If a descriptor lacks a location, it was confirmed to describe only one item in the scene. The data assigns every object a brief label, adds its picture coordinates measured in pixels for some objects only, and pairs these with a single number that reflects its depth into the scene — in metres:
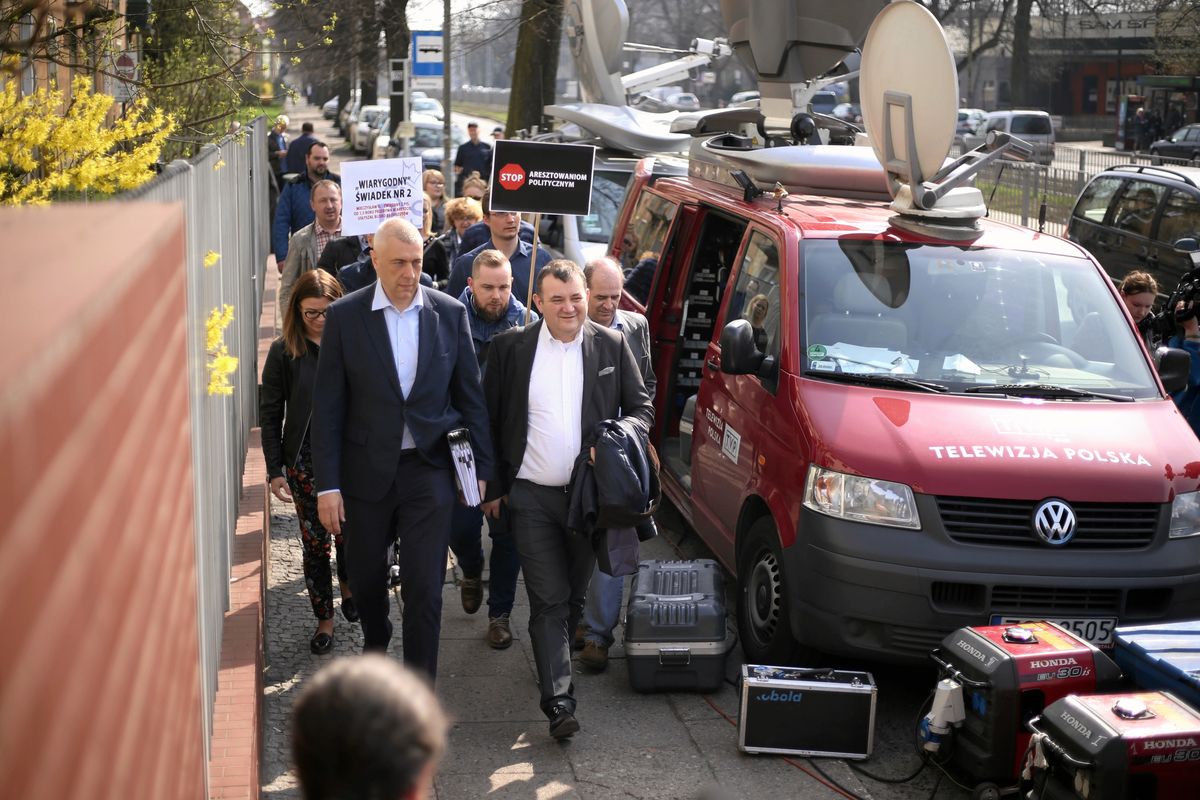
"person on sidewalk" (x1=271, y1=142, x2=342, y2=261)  13.78
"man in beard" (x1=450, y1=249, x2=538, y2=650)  7.21
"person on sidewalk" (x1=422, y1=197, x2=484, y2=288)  10.34
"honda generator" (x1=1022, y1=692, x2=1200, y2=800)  4.69
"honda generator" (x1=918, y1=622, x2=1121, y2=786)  5.37
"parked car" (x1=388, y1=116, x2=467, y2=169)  38.84
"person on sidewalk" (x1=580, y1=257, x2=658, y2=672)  7.01
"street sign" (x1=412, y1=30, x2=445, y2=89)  20.69
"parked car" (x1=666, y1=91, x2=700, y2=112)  64.50
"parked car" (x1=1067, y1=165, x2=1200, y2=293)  13.77
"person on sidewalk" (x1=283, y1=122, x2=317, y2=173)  20.73
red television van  5.95
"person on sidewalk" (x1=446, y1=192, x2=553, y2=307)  8.80
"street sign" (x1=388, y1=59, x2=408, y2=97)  28.12
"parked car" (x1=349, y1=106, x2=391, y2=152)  48.82
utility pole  22.12
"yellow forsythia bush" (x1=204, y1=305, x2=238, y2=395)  4.62
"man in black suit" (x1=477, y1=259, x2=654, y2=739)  6.16
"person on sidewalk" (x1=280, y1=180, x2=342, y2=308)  9.99
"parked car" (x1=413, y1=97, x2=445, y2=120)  60.88
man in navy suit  5.76
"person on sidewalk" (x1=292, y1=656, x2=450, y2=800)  1.83
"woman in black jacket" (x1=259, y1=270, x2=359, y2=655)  6.84
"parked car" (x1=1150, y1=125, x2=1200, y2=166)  36.88
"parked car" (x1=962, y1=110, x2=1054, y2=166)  48.21
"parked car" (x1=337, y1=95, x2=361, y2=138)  59.09
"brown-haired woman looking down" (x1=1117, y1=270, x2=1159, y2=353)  8.84
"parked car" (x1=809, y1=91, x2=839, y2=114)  55.88
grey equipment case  6.59
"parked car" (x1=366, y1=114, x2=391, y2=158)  35.31
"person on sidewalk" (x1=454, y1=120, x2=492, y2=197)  23.48
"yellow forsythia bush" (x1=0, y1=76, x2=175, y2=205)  5.67
